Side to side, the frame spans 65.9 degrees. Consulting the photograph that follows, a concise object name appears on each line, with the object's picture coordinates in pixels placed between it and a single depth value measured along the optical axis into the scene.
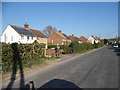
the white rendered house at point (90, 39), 70.16
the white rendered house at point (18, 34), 23.61
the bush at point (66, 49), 17.83
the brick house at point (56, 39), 36.96
